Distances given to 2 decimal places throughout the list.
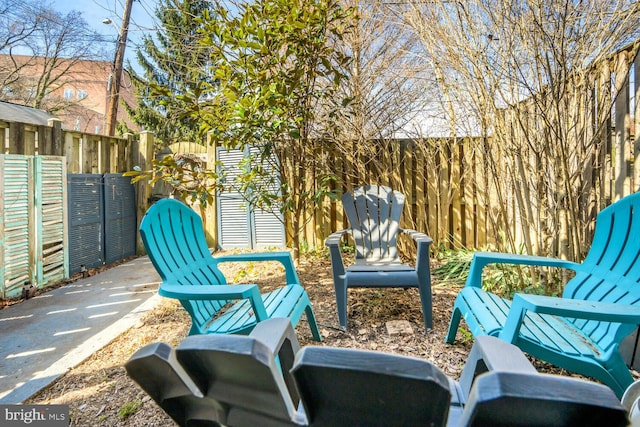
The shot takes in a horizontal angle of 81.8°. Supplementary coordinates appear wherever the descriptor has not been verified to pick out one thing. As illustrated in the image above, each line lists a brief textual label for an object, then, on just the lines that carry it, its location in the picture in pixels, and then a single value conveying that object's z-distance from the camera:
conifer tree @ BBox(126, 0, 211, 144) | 3.62
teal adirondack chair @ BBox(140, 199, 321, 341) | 1.70
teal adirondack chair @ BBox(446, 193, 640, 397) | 1.48
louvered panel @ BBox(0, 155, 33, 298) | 3.51
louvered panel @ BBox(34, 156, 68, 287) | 3.95
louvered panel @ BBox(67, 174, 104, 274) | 4.48
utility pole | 8.58
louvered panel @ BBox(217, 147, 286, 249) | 5.62
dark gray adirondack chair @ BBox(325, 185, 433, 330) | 2.60
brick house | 10.63
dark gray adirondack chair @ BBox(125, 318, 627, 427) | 0.51
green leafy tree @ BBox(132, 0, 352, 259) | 3.29
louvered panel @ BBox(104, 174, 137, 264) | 5.15
